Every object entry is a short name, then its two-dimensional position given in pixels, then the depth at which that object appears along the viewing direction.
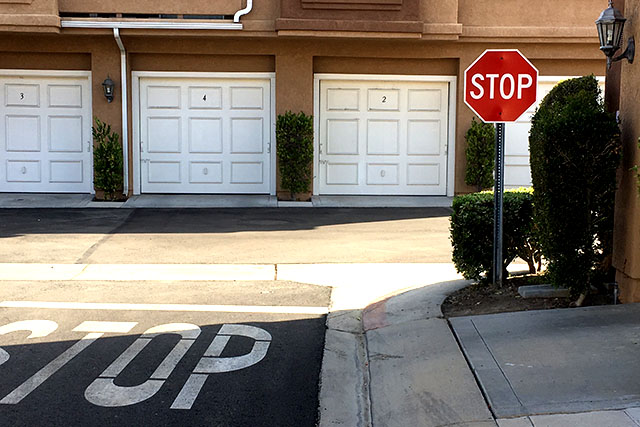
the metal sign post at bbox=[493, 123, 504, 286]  7.62
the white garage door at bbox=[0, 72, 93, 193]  17.27
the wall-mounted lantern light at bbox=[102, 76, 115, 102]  16.48
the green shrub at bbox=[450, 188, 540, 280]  7.86
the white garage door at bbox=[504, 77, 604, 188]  17.83
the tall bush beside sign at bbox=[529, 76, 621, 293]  6.74
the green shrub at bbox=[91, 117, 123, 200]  16.48
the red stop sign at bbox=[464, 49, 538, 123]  8.11
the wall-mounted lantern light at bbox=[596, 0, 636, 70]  7.02
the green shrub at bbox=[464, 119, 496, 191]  17.00
